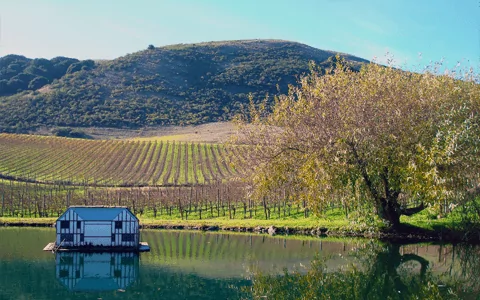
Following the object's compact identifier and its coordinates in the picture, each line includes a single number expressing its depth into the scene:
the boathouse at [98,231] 36.03
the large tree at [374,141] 32.25
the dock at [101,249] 35.09
